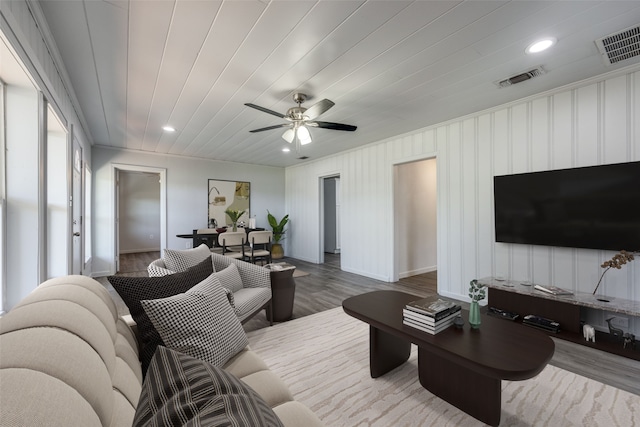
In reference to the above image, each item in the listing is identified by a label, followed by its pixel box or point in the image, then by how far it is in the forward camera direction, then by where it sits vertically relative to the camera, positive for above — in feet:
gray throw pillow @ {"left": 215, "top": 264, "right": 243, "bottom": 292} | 7.48 -1.86
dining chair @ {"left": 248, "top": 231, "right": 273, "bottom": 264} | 14.62 -1.56
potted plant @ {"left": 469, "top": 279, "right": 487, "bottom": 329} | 5.35 -2.03
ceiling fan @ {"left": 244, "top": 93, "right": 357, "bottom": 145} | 8.81 +3.35
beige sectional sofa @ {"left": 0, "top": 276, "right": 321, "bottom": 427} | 1.42 -1.03
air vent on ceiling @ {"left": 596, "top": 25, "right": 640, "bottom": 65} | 6.17 +4.17
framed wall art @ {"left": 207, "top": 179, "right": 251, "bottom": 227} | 20.24 +1.18
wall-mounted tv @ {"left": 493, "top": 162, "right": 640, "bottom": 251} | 7.59 +0.18
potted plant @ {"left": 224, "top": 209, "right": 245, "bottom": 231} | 20.18 -0.02
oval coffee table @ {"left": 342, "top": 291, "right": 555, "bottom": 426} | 4.23 -2.40
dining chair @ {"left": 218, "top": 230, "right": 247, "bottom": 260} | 14.46 -1.46
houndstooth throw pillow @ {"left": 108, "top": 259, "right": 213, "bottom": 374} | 3.98 -1.32
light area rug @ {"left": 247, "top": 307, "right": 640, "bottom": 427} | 4.99 -3.90
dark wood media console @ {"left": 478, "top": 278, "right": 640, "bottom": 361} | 7.11 -3.06
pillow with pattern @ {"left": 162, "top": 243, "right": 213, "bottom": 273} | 6.93 -1.22
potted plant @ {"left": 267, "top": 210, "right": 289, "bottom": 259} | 21.84 -1.57
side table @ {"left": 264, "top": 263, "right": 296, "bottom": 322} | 9.11 -2.77
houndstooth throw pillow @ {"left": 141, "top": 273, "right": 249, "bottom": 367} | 3.74 -1.65
